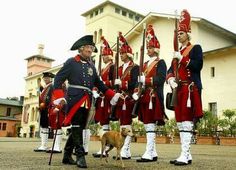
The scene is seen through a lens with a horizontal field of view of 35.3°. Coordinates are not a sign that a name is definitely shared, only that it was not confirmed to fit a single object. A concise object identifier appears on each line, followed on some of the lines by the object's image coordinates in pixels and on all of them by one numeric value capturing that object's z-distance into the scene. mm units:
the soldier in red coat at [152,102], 7016
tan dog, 6379
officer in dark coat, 6152
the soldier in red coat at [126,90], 7480
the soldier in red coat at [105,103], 8164
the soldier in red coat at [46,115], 9328
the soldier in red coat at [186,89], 6492
